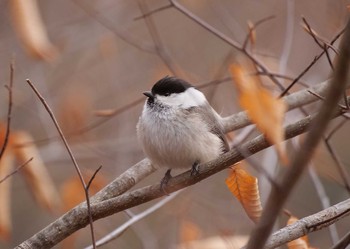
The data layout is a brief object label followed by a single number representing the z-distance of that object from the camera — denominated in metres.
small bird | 4.71
